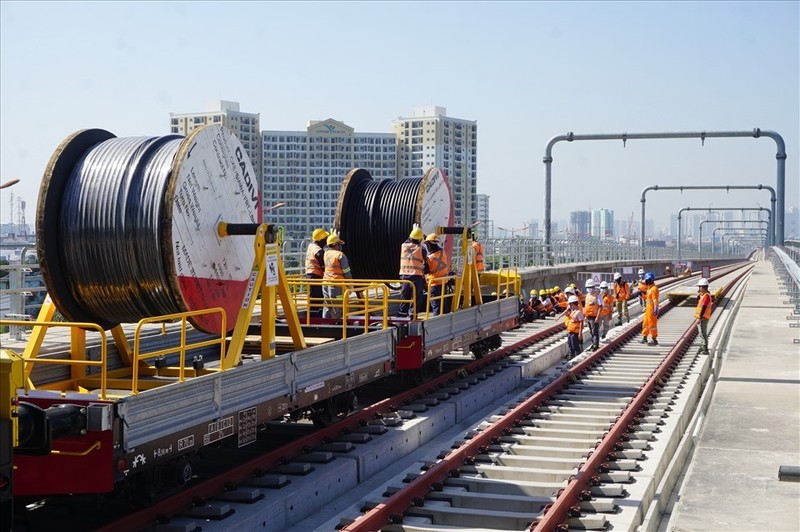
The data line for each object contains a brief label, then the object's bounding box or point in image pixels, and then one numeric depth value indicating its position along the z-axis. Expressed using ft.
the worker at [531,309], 92.58
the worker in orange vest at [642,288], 94.63
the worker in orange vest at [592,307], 66.85
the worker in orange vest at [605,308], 74.69
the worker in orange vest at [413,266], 49.96
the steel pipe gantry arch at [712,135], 108.27
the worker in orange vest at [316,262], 50.06
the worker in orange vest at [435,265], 51.70
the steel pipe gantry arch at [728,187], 185.16
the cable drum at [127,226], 28.96
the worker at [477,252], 56.67
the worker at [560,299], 96.69
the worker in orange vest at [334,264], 48.03
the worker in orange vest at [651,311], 71.69
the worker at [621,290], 88.07
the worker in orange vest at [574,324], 65.98
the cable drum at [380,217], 56.54
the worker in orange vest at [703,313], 66.54
